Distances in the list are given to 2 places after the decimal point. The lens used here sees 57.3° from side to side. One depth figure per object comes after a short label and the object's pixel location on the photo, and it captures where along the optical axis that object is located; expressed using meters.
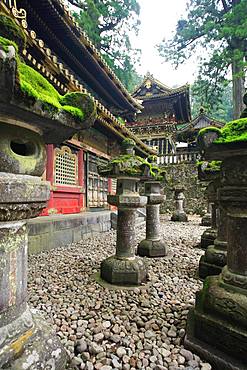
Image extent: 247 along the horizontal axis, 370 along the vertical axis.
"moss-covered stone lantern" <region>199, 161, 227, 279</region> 3.23
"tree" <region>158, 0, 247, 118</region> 10.32
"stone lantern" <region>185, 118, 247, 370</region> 1.62
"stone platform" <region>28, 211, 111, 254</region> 4.78
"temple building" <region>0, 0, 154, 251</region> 4.94
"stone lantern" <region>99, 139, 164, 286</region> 3.13
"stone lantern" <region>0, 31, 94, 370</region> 1.30
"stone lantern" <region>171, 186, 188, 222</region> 11.36
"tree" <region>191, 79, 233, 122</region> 35.12
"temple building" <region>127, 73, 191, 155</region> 18.02
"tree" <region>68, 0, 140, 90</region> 11.80
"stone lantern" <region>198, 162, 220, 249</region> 3.38
